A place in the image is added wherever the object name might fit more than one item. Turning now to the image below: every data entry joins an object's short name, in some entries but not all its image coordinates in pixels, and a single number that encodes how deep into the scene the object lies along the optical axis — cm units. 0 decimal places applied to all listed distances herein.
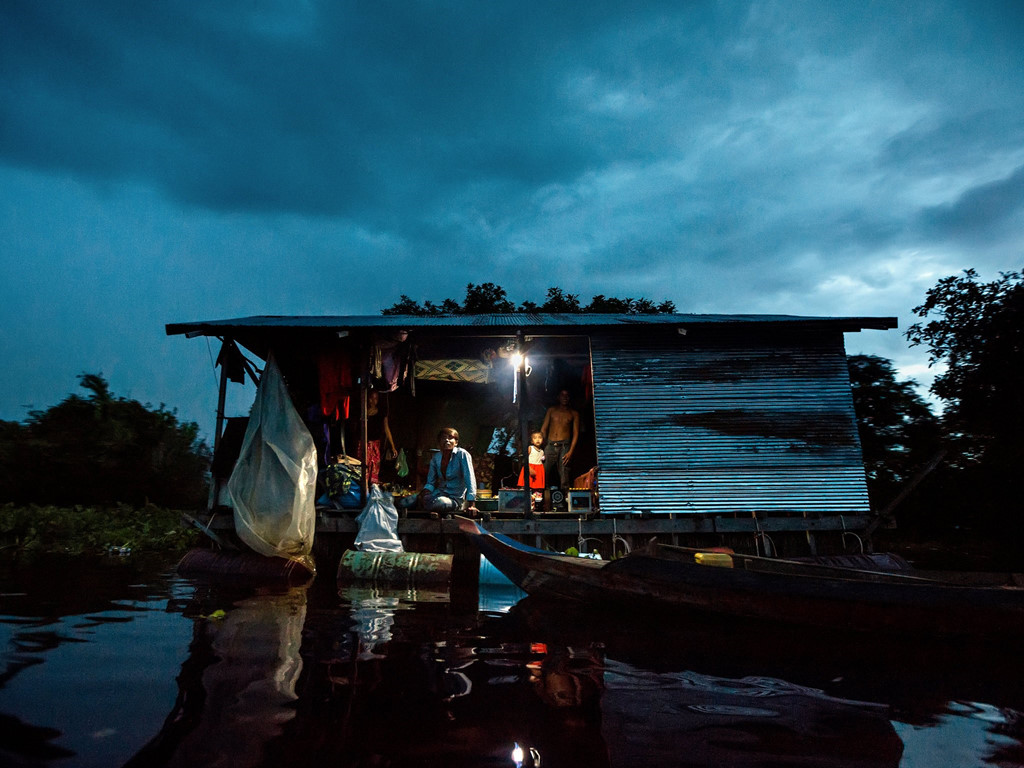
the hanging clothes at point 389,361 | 865
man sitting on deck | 742
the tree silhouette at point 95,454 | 1648
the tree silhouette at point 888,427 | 1339
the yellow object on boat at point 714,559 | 490
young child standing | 1041
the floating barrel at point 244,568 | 618
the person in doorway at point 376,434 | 1002
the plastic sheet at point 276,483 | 673
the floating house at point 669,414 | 785
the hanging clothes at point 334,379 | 855
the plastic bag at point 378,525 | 700
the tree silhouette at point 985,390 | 978
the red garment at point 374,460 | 1006
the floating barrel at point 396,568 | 632
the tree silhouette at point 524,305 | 2098
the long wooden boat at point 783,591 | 349
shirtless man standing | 1032
